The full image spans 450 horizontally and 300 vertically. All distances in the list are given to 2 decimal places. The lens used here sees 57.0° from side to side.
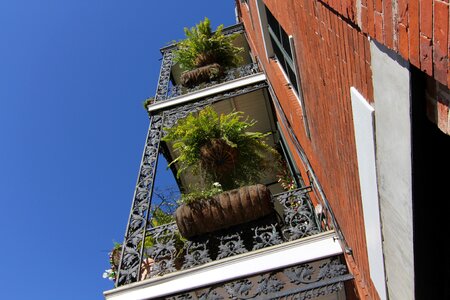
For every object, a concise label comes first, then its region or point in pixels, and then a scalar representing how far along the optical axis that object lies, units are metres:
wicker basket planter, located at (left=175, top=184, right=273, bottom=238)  5.16
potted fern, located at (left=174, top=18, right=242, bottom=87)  9.85
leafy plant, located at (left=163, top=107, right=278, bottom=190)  6.39
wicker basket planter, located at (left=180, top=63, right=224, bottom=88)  8.98
